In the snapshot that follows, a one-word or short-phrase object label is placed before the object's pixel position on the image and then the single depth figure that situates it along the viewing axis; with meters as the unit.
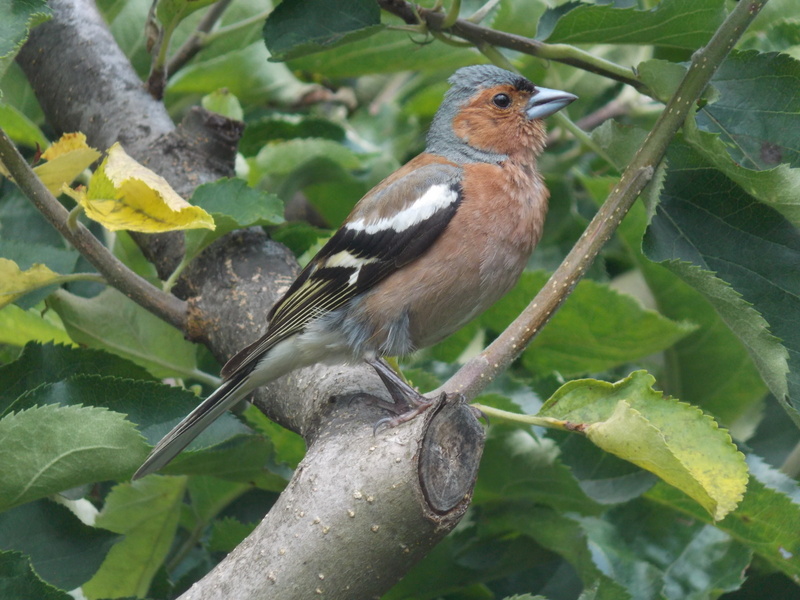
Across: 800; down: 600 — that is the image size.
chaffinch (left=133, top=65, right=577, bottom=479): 6.09
